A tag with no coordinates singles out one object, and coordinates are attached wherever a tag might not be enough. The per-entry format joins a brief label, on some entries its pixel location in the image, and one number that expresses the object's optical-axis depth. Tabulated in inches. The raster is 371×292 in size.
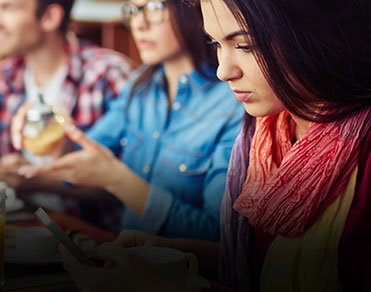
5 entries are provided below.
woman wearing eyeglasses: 47.4
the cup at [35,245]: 46.4
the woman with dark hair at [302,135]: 33.5
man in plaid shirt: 65.9
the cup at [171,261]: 38.8
